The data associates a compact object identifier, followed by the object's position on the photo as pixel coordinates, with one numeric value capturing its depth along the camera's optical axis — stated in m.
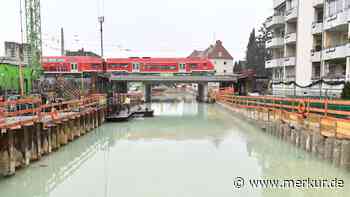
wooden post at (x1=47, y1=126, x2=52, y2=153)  9.73
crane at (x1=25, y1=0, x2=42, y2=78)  37.00
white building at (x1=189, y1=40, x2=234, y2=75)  68.81
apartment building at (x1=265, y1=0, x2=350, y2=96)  18.83
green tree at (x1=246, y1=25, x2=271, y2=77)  61.94
